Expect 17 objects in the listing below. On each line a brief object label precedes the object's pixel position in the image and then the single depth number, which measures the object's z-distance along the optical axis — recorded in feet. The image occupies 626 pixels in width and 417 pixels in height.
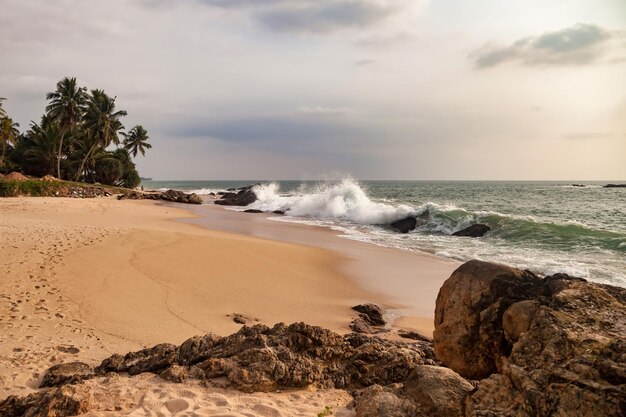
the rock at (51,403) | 12.76
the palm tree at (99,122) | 147.64
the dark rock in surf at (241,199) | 155.90
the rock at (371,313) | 27.45
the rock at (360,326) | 25.02
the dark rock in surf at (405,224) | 83.85
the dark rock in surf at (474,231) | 72.28
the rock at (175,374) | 15.29
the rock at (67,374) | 15.57
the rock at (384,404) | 11.50
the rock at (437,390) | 11.18
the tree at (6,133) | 132.77
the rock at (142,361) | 16.52
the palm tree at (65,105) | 133.39
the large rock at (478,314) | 11.49
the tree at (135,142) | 197.88
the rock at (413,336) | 23.35
